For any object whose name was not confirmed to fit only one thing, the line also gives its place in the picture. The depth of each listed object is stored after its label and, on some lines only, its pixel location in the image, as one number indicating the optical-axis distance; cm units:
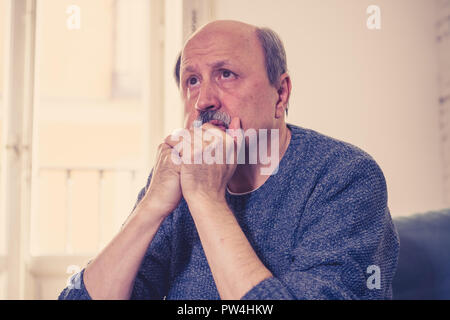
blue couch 114
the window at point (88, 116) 248
